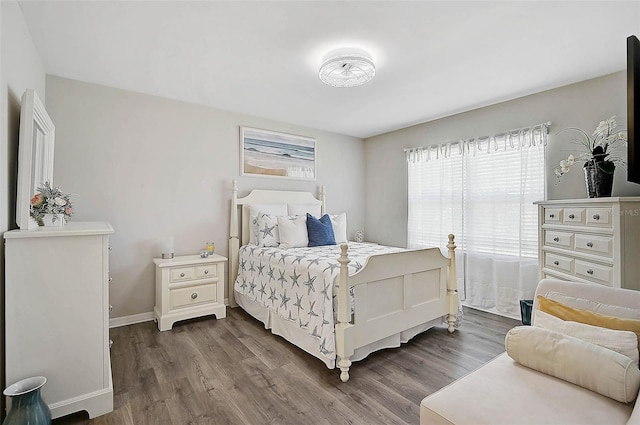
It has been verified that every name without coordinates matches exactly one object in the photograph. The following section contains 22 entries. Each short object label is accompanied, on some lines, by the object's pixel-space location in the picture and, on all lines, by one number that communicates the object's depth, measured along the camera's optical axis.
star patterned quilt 2.26
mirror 1.75
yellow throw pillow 1.22
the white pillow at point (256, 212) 3.72
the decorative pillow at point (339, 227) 3.97
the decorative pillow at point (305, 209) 4.09
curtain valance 3.19
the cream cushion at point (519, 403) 0.99
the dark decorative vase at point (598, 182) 2.42
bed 2.20
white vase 1.95
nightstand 3.05
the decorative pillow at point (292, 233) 3.46
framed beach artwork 3.95
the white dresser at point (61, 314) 1.60
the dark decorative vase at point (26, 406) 1.45
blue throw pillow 3.56
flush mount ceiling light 2.33
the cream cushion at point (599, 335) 1.15
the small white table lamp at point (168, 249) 3.23
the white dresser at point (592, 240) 2.11
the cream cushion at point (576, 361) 1.06
